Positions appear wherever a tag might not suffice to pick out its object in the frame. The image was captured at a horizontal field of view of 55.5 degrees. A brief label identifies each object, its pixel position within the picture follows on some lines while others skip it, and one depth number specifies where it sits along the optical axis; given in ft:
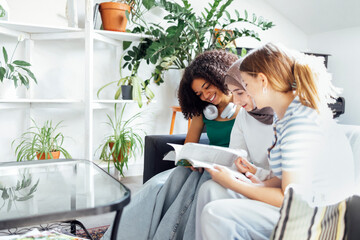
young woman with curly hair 4.41
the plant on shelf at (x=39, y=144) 7.98
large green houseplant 8.61
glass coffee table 2.63
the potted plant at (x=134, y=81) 8.83
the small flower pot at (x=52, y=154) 7.94
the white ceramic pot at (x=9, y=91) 7.63
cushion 2.22
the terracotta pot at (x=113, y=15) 8.38
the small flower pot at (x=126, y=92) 8.78
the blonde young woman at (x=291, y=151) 3.19
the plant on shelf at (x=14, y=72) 7.31
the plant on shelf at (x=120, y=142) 8.86
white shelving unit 7.80
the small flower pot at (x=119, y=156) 8.91
